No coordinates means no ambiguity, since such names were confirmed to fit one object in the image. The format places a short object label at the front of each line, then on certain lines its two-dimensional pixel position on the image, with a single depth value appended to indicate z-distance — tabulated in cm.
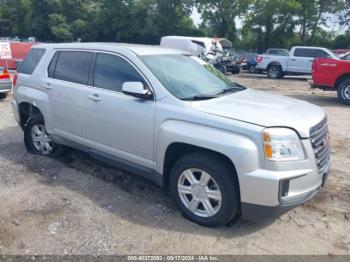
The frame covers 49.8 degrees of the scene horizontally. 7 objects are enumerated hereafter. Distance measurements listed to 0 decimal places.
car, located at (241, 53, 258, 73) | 2640
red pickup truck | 1133
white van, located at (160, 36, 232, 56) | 2248
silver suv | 344
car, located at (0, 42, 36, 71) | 1866
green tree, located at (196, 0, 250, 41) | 4319
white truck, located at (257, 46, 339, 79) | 1961
